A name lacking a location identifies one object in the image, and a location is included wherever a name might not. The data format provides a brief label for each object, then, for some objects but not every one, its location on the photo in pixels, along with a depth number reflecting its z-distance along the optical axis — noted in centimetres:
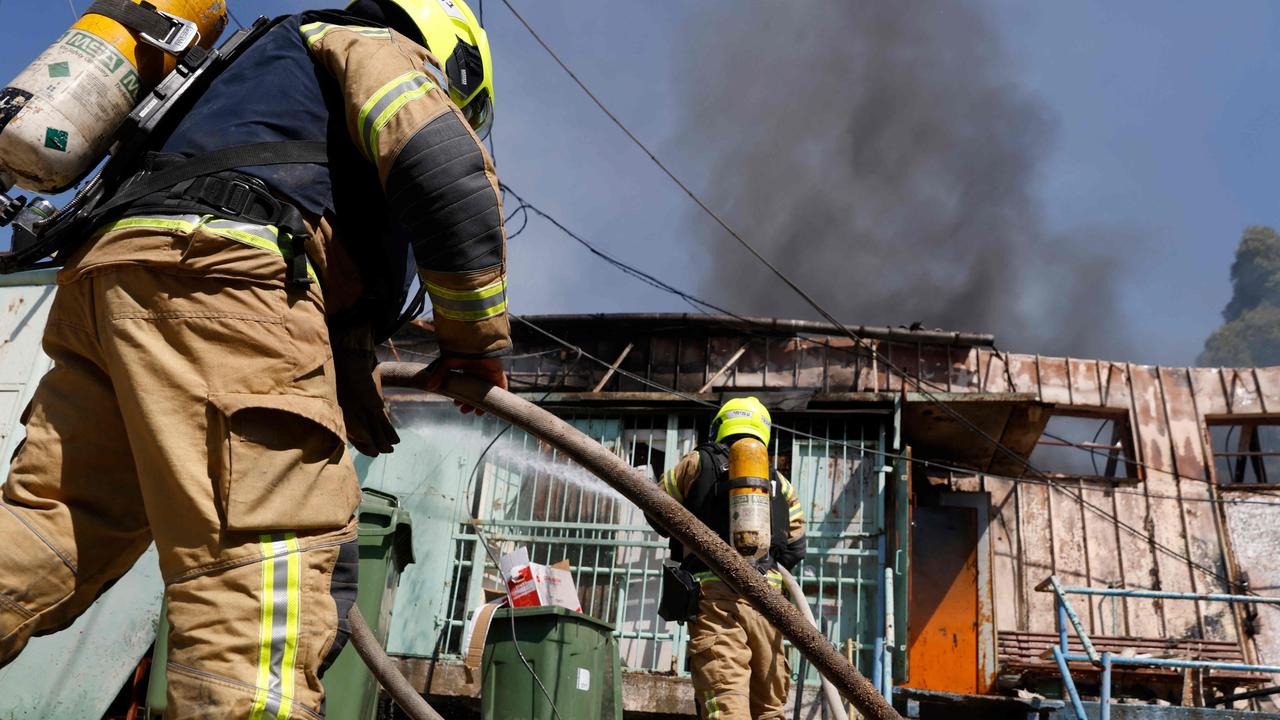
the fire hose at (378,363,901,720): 211
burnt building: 968
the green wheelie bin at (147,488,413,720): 527
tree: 6750
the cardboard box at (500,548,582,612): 678
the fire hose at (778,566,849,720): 430
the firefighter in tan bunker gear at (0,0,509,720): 163
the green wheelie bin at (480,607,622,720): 591
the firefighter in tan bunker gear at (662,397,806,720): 468
